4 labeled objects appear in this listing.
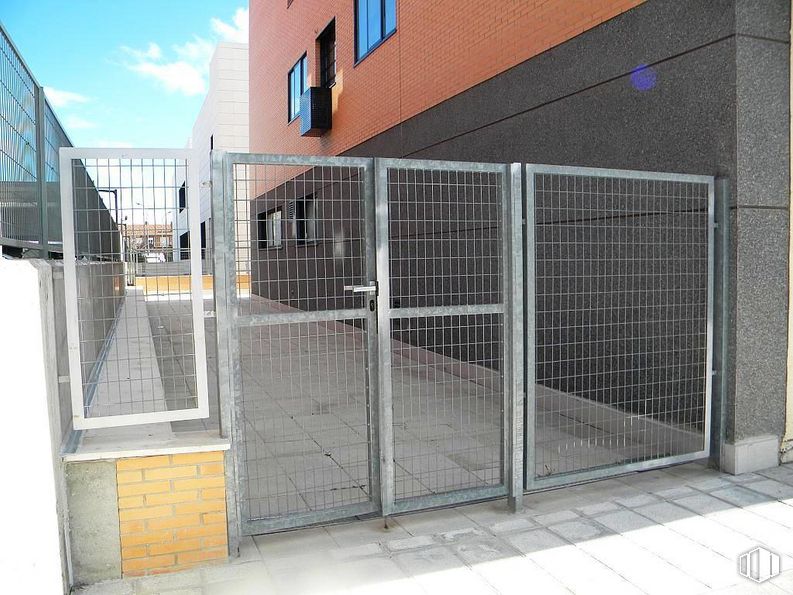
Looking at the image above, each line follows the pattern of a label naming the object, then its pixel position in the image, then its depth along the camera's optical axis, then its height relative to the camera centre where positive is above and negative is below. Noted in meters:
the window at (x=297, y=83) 18.03 +4.85
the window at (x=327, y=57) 15.98 +4.87
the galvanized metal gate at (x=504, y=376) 4.00 -0.97
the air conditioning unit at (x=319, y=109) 15.25 +3.38
